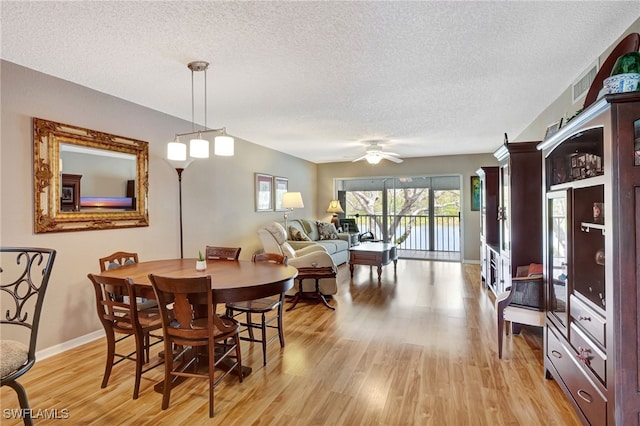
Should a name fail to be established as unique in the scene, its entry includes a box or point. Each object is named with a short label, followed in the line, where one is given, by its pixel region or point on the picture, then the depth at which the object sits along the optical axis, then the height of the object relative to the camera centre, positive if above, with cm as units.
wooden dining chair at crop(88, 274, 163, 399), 210 -71
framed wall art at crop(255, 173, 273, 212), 587 +43
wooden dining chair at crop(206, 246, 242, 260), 331 -38
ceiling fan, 565 +105
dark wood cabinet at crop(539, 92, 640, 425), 141 -25
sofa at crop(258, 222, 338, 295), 423 -54
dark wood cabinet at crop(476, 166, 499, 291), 484 +3
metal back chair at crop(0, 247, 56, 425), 140 -61
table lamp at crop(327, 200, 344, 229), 811 +16
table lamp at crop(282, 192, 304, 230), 607 +26
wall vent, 260 +110
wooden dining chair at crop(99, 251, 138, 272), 279 -39
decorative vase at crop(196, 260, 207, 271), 262 -39
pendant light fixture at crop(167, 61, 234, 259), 265 +61
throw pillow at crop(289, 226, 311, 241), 598 -36
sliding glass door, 811 +13
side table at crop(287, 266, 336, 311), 421 -78
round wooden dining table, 209 -44
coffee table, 536 -69
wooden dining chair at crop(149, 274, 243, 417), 194 -65
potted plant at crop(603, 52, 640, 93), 153 +64
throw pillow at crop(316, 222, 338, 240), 707 -35
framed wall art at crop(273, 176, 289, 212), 646 +53
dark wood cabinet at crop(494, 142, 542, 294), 326 +9
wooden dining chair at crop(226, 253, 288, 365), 269 -77
